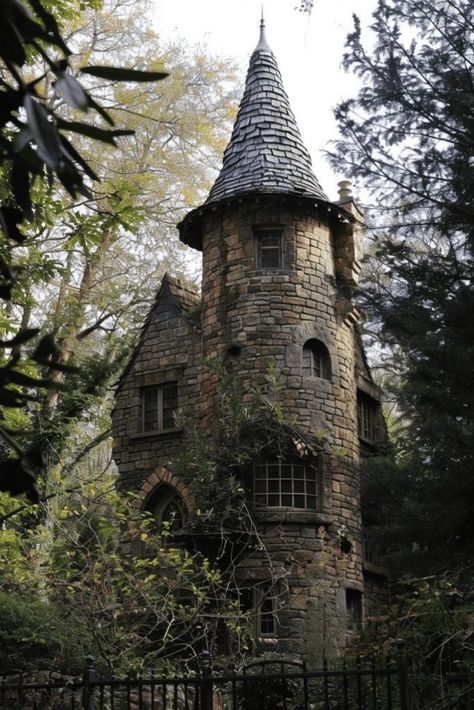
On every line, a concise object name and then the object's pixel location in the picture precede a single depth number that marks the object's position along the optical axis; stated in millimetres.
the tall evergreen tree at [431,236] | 11656
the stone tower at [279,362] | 15234
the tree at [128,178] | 20094
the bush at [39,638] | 11242
